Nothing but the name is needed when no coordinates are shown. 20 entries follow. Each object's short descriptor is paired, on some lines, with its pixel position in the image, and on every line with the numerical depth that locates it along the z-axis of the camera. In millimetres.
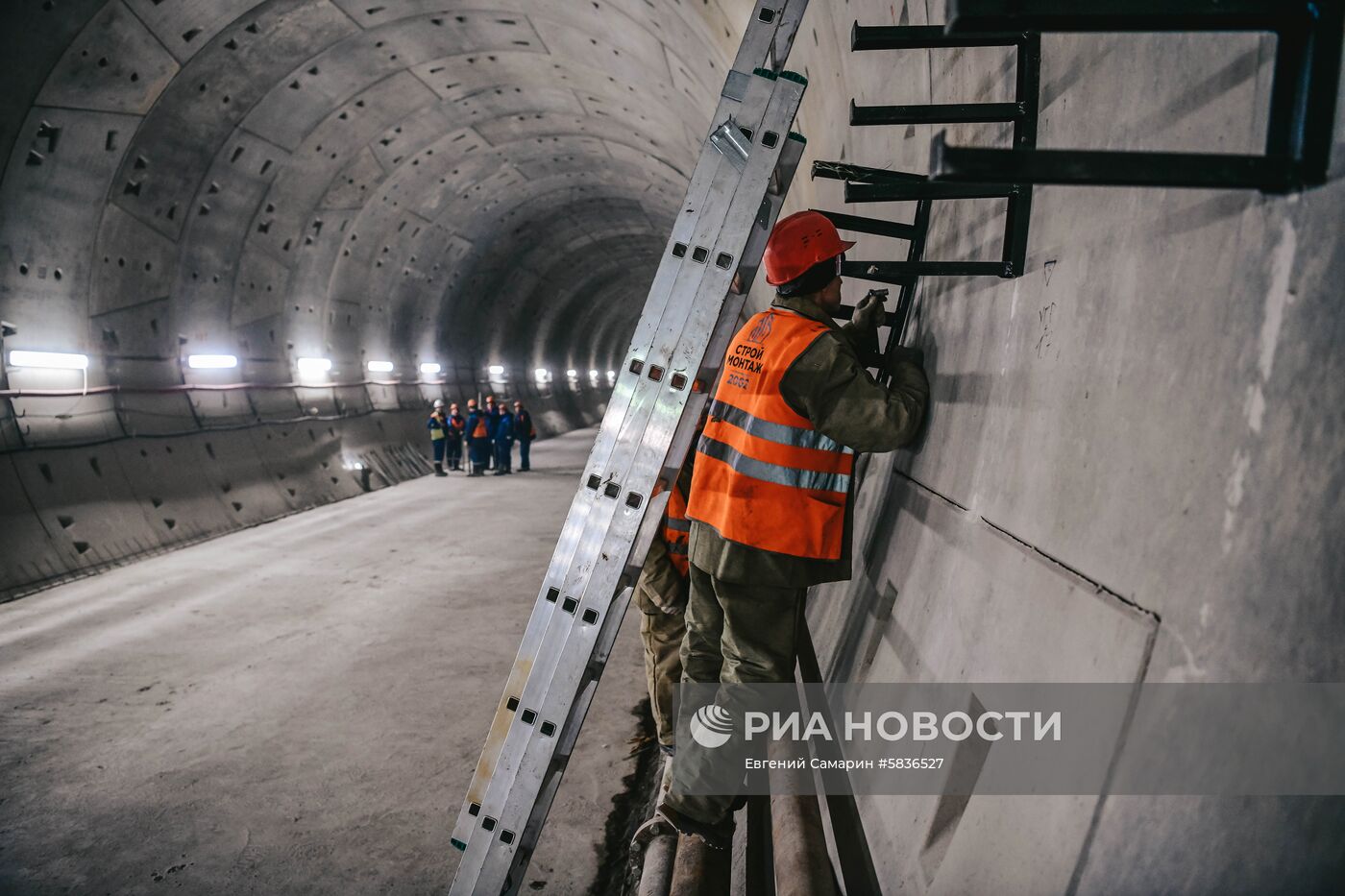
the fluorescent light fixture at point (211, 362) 10719
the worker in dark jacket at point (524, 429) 16188
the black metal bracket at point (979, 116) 1736
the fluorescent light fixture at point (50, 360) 8023
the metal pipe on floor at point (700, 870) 2414
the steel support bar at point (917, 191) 1829
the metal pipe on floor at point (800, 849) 1995
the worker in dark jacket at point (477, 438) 15625
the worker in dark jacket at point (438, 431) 15680
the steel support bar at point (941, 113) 1750
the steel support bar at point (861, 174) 2176
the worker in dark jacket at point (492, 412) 15750
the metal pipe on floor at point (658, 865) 2605
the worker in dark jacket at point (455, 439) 16281
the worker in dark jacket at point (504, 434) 15648
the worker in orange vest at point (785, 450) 2254
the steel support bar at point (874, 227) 2566
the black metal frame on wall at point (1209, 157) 903
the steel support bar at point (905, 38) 1733
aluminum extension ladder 2291
